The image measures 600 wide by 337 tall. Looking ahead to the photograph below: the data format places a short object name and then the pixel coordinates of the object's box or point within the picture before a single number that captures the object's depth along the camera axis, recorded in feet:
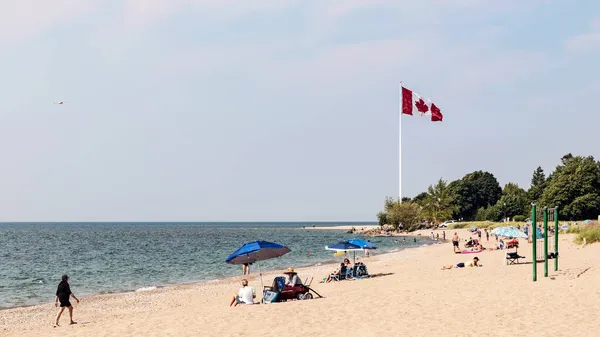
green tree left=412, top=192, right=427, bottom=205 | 519.19
